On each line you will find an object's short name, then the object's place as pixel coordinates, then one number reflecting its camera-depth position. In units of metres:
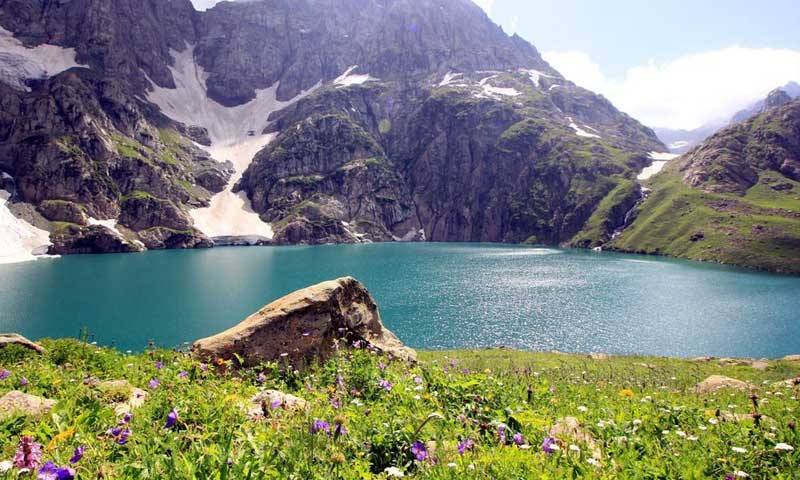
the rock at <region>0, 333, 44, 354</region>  14.38
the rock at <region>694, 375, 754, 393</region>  18.05
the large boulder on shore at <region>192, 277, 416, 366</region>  13.97
